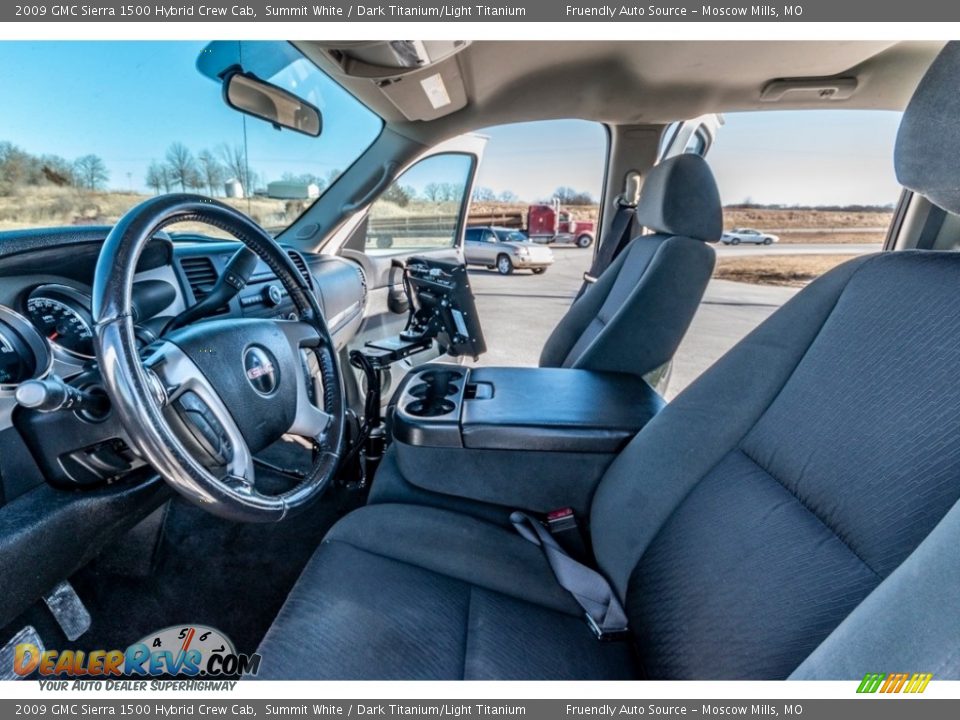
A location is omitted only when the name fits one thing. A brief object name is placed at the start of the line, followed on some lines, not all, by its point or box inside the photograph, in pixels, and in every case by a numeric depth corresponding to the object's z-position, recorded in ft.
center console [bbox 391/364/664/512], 3.59
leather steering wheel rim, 2.16
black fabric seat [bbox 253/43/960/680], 1.85
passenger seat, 4.67
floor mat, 3.90
